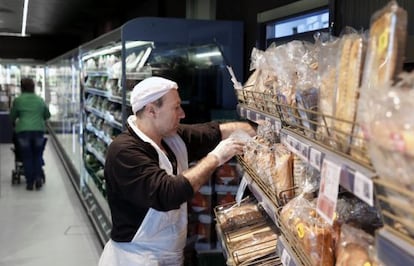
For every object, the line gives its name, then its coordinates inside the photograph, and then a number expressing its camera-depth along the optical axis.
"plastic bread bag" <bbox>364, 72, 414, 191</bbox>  0.80
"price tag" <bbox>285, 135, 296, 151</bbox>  1.41
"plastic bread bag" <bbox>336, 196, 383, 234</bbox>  1.36
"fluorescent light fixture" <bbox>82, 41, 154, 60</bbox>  3.75
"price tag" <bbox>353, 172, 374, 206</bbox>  0.89
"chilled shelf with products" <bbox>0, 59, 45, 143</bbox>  12.83
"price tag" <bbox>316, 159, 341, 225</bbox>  1.05
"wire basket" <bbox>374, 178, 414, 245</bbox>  0.82
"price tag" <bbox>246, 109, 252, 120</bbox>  2.12
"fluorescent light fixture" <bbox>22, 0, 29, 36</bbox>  8.77
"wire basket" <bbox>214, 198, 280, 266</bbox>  1.96
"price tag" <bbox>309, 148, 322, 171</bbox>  1.17
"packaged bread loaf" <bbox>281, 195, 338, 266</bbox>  1.31
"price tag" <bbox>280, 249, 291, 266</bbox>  1.46
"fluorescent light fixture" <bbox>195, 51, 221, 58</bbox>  3.91
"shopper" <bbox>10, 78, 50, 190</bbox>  7.43
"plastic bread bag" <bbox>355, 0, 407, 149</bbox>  0.94
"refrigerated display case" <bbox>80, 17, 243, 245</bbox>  3.72
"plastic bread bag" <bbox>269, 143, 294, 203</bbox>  1.73
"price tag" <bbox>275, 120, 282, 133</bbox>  1.63
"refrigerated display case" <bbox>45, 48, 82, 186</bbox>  7.61
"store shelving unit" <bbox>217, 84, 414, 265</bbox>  0.85
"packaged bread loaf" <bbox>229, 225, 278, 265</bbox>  1.97
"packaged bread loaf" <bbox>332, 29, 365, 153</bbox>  1.08
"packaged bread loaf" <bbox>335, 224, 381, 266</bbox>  1.17
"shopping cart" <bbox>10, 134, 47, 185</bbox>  7.78
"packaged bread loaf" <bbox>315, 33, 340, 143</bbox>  1.19
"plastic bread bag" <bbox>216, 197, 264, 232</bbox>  2.30
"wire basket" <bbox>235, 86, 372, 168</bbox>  1.02
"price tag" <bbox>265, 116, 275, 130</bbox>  1.76
